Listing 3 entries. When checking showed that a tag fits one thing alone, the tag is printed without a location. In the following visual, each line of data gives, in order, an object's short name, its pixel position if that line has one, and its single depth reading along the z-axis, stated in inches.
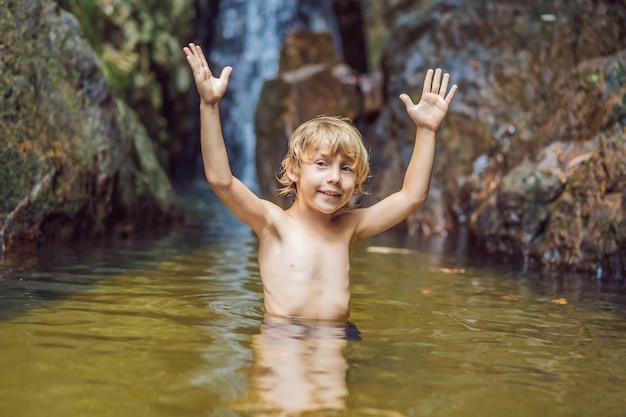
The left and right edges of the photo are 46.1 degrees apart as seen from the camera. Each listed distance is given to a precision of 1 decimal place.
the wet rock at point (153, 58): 582.2
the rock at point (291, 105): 550.0
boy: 131.2
